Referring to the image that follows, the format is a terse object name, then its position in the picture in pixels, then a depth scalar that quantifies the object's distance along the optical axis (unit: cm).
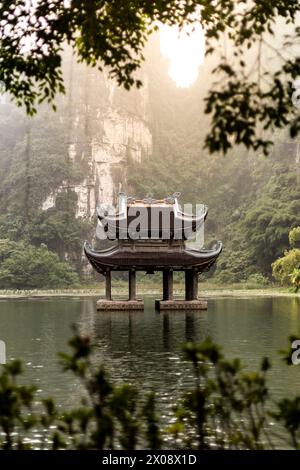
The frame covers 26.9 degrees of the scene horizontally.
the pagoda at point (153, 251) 3369
